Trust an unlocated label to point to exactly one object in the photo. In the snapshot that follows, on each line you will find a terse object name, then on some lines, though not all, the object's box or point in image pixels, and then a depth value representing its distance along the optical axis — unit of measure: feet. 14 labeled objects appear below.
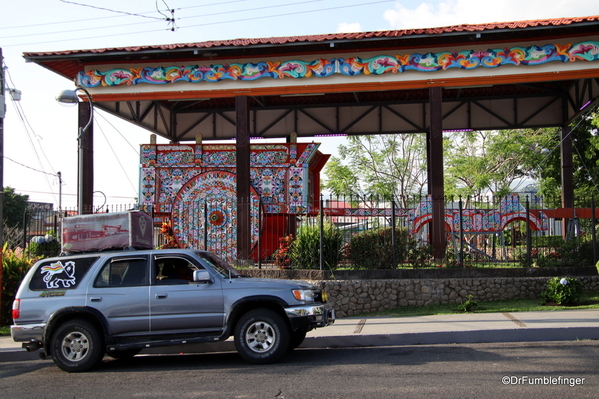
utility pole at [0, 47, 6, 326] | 41.42
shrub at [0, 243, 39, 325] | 45.27
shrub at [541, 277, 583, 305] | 41.81
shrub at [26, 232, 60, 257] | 51.80
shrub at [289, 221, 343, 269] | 47.34
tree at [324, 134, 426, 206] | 124.16
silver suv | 28.71
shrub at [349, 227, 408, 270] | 47.47
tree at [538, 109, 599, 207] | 95.61
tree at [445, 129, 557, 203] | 108.68
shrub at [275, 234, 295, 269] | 48.21
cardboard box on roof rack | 32.53
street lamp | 42.16
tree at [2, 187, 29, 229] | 160.45
